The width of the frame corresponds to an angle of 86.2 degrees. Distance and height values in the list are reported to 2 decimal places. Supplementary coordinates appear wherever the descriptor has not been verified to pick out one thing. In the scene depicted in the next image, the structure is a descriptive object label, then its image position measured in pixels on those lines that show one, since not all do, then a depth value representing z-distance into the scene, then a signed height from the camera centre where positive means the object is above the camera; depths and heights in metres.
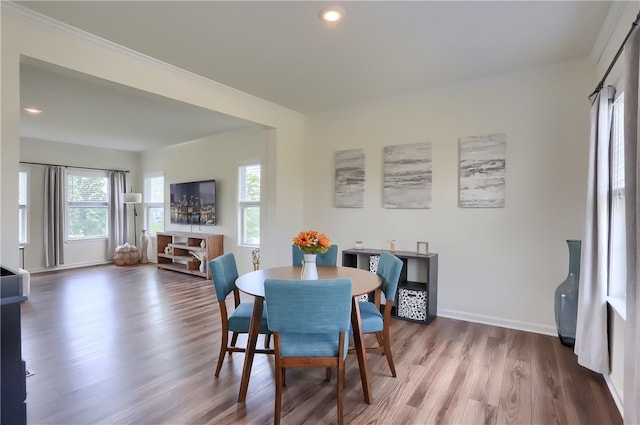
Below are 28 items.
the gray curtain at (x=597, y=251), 2.40 -0.30
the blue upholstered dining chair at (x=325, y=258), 3.46 -0.49
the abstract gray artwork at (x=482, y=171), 3.52 +0.41
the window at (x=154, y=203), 7.63 +0.14
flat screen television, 6.34 +0.14
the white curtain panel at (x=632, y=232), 1.60 -0.11
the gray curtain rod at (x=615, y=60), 1.77 +0.97
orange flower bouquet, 2.46 -0.24
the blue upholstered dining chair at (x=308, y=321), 1.86 -0.62
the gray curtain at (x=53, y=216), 6.61 -0.14
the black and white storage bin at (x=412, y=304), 3.68 -1.03
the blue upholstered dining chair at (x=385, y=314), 2.45 -0.78
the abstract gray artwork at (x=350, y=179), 4.45 +0.41
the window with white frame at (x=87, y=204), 7.09 +0.10
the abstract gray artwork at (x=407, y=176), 3.96 +0.41
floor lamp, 7.44 +0.24
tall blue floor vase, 2.98 -0.77
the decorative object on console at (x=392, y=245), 4.08 -0.42
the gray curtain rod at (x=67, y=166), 6.42 +0.87
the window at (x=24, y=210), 6.35 -0.02
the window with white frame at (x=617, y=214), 2.35 -0.02
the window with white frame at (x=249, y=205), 5.83 +0.08
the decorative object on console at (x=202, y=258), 6.12 -0.89
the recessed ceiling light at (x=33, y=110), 4.55 +1.34
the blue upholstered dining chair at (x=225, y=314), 2.47 -0.77
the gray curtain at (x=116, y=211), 7.60 -0.05
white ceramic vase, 2.50 -0.42
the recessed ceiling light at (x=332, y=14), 2.33 +1.36
